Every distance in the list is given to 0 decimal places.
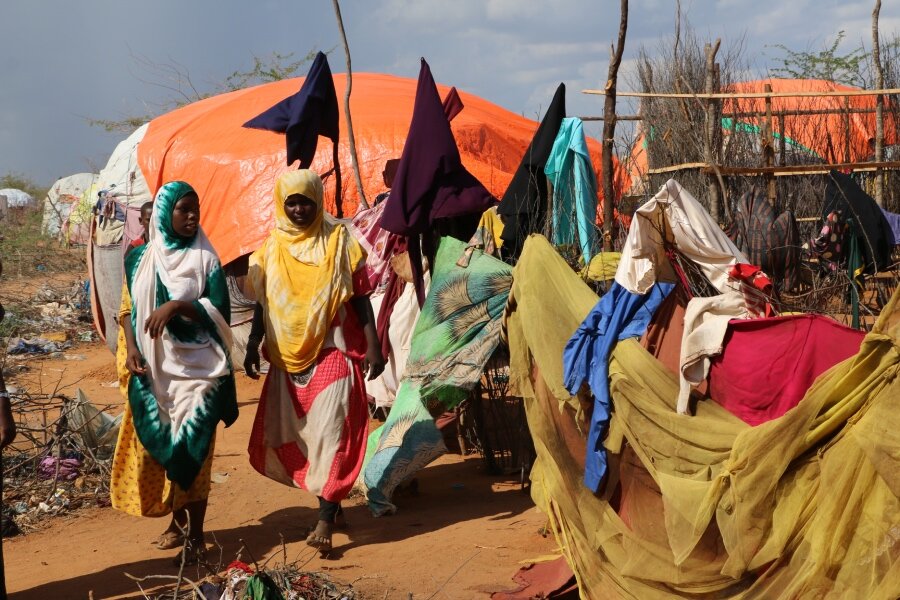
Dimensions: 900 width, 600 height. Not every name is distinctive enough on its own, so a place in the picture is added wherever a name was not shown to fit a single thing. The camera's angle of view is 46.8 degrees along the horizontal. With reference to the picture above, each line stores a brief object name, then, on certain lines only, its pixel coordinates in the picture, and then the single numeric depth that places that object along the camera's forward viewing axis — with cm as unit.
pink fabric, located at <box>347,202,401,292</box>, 728
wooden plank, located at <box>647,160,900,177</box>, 946
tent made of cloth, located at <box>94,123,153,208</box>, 1105
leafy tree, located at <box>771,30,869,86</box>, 1917
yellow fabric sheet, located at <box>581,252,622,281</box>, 481
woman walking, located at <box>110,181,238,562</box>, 492
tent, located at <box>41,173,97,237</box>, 2155
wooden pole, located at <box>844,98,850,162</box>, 1186
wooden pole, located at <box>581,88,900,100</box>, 940
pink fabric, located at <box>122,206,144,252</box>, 1085
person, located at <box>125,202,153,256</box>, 604
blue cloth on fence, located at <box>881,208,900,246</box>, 966
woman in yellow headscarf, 513
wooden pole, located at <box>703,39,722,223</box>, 986
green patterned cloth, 550
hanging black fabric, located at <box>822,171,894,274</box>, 894
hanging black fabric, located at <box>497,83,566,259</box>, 682
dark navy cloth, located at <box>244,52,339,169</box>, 731
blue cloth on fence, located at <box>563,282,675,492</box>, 378
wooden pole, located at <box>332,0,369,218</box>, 818
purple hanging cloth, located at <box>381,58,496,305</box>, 607
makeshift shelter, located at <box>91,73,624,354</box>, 1023
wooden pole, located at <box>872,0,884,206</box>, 1245
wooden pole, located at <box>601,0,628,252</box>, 573
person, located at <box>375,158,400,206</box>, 707
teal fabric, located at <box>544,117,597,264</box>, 760
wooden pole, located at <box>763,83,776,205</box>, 995
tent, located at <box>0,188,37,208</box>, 3019
